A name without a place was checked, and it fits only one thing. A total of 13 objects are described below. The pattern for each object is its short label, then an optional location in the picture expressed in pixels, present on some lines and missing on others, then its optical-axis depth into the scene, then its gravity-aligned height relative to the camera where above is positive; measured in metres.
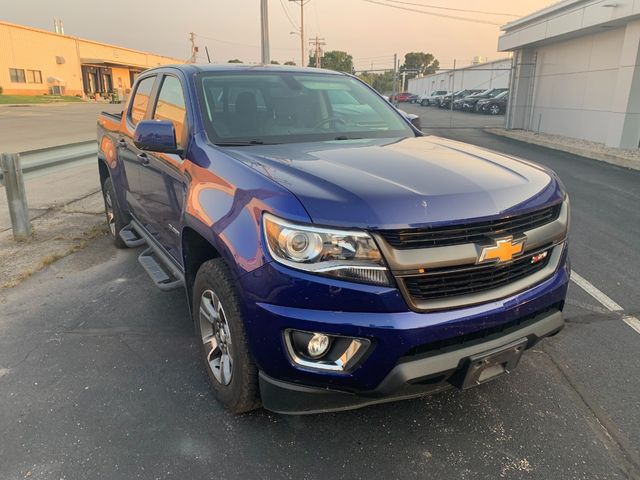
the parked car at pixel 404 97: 57.28 -1.11
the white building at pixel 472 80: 40.06 +0.69
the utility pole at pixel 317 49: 73.71 +5.31
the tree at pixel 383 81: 67.89 +0.76
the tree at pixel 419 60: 114.04 +5.85
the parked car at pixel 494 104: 32.66 -1.08
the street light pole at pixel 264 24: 17.75 +2.11
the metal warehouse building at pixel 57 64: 49.09 +2.27
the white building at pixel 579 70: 13.94 +0.55
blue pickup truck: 2.11 -0.76
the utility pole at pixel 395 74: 24.74 +0.57
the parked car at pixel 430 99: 46.25 -1.07
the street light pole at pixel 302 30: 53.84 +6.01
